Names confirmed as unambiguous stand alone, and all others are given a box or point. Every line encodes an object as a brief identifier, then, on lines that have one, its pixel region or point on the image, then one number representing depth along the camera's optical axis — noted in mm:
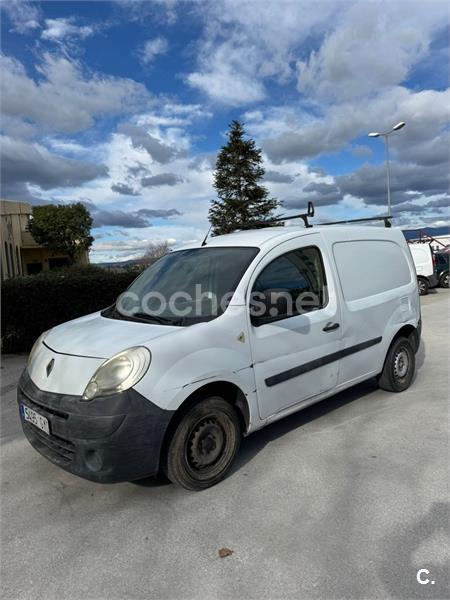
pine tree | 31703
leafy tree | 29906
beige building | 24531
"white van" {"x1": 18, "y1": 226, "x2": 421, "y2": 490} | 2816
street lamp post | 22812
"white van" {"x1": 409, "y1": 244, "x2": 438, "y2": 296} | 17906
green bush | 8328
